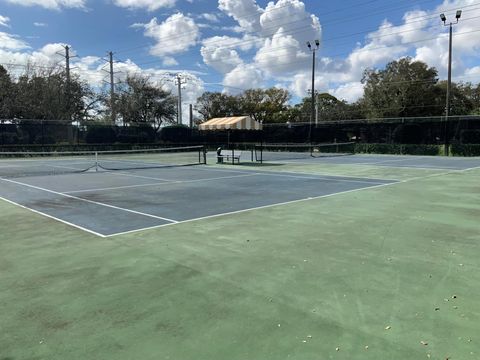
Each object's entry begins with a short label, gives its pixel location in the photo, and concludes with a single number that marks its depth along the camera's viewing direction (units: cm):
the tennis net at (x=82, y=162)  1784
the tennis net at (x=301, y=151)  2714
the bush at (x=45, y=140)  2838
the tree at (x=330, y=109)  6384
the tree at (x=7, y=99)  3769
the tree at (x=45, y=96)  3853
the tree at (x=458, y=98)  5262
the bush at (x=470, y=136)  2585
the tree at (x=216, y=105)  6556
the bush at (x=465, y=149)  2595
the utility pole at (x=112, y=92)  4691
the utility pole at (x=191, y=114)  6308
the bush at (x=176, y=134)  3628
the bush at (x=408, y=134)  2805
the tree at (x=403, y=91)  4959
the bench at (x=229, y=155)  2112
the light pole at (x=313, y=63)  3528
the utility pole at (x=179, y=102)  5329
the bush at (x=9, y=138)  2703
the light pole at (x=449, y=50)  2856
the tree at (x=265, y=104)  6744
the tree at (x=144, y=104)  5150
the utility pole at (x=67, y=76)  4213
